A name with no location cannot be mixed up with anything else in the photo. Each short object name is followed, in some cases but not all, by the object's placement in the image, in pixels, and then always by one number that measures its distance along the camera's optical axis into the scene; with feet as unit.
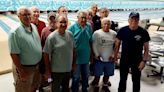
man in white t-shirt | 11.70
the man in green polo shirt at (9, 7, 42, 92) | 8.38
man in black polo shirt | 10.69
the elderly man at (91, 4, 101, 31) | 13.80
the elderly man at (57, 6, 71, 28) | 12.25
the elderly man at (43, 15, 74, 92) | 9.13
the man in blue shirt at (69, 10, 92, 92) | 10.85
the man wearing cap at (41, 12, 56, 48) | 10.36
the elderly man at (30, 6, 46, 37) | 10.80
